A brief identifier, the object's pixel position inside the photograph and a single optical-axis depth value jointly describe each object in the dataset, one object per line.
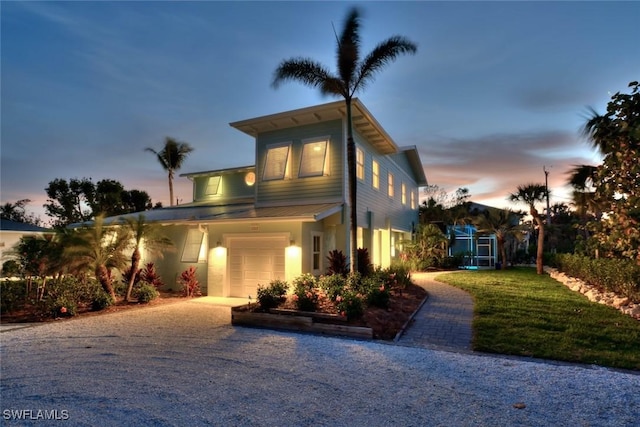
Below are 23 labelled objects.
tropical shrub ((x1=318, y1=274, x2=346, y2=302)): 8.81
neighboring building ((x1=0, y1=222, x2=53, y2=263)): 20.77
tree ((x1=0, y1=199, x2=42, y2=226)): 38.22
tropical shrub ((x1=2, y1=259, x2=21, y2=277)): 11.34
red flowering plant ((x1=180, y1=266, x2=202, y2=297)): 12.85
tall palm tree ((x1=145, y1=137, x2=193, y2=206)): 28.22
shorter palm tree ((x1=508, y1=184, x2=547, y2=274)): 19.95
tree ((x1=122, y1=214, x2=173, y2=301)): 11.56
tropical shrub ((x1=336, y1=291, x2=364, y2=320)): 7.75
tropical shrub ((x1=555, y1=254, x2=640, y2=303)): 9.82
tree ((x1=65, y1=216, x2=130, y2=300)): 10.33
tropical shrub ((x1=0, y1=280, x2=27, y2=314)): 9.91
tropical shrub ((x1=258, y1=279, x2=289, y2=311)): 8.83
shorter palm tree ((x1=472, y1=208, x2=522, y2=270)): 22.80
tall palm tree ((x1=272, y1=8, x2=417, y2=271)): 10.09
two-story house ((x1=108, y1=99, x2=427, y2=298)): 11.78
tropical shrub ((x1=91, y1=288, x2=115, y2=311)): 10.33
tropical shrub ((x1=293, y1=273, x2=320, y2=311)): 8.41
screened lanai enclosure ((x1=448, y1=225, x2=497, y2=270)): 25.59
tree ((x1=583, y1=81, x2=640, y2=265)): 5.39
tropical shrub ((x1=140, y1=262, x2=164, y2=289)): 13.27
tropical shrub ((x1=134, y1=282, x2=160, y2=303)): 11.49
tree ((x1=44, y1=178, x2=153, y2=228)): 33.12
